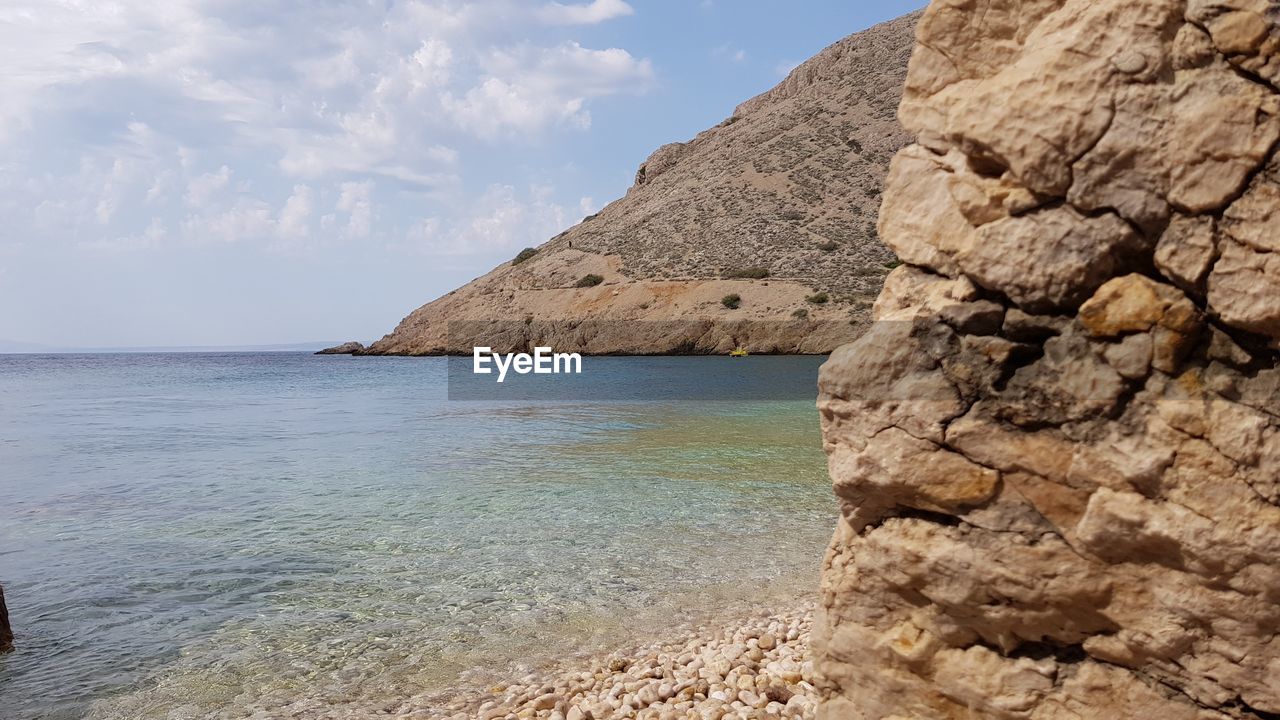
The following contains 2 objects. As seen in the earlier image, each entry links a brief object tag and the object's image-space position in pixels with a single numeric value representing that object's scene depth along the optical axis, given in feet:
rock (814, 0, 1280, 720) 8.92
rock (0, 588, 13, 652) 21.27
